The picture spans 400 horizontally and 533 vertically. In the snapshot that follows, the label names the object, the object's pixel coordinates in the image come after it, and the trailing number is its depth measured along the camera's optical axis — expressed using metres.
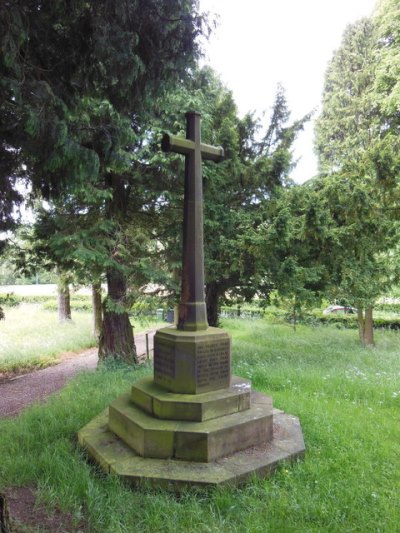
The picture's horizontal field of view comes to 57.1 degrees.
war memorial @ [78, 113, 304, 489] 3.27
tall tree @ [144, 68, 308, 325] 7.54
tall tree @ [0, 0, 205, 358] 3.43
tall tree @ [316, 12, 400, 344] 7.89
